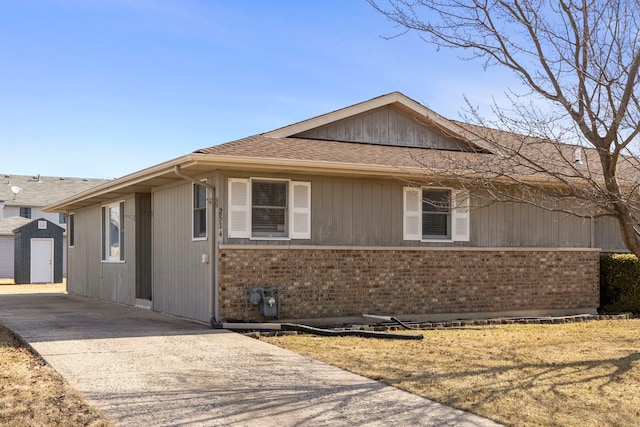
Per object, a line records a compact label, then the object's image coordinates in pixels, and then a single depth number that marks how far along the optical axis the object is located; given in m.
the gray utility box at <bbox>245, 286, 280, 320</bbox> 12.85
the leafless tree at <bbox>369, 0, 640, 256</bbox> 9.27
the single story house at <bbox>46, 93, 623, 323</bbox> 13.03
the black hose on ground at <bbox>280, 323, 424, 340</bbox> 11.87
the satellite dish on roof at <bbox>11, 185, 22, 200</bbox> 40.62
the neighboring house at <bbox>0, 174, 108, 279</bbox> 36.50
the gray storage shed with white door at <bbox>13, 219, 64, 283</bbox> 32.22
